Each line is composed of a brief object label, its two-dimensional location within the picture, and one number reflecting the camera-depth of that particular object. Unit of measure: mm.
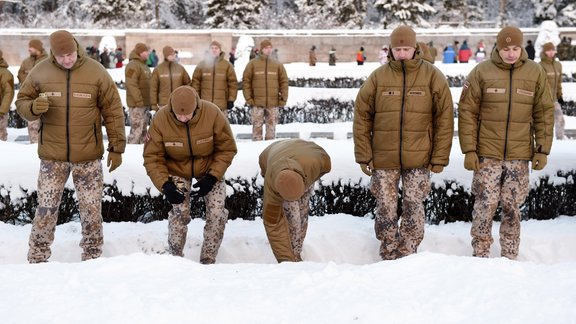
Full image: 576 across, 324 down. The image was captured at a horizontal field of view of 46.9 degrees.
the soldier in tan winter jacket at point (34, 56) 10695
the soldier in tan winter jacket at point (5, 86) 9359
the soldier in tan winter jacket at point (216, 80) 10508
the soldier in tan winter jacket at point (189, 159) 5336
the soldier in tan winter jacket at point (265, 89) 10477
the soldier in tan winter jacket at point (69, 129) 5414
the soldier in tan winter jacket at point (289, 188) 4676
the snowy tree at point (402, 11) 41938
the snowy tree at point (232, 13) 42375
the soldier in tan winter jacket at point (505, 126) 5496
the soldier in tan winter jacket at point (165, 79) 10492
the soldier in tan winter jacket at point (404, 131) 5496
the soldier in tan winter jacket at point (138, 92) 10703
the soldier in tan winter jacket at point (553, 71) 10461
